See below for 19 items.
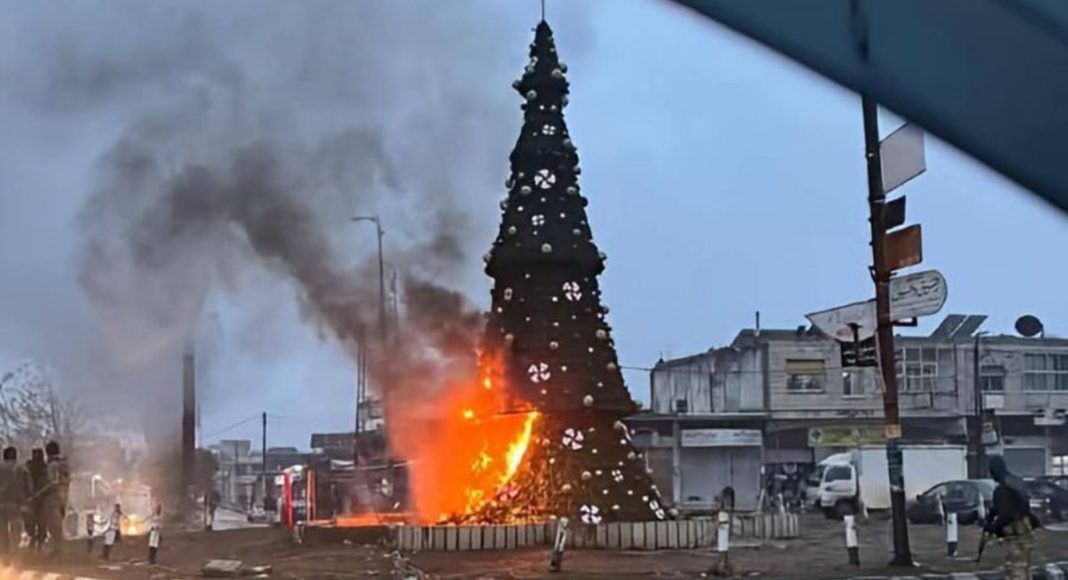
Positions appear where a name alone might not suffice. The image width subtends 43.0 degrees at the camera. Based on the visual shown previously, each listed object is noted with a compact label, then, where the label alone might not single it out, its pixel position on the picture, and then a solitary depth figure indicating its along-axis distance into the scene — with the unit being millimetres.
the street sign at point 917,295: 13328
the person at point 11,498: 17545
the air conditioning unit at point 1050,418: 52781
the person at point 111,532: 17828
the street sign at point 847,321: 14578
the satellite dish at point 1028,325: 50250
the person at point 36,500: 17906
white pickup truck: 39031
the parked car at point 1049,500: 35419
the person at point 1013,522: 11891
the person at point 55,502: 17734
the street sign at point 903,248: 13797
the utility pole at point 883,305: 14289
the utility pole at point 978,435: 49438
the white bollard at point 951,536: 17484
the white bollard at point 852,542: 15383
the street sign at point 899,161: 11492
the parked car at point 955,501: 32531
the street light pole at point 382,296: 27672
